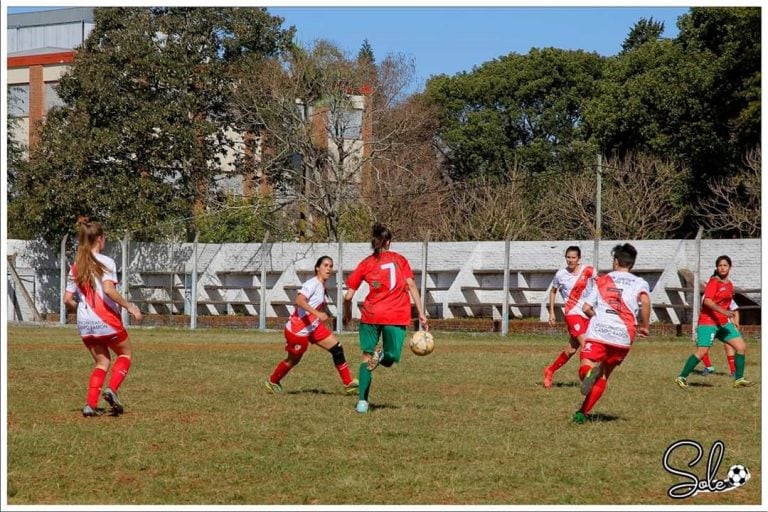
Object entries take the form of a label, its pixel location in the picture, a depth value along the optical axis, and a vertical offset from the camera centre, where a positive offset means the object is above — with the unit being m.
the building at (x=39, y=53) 72.75 +11.21
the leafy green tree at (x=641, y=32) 79.12 +13.44
